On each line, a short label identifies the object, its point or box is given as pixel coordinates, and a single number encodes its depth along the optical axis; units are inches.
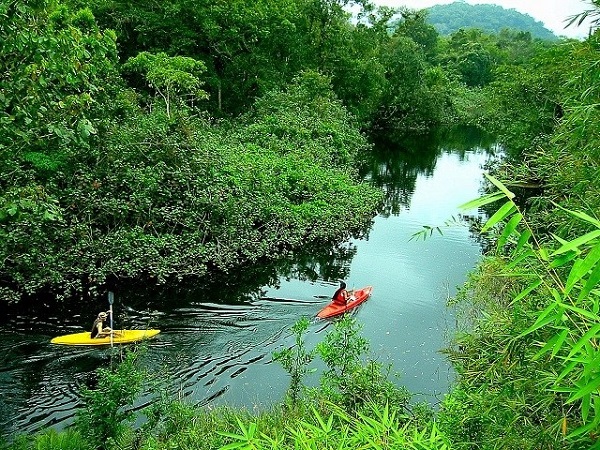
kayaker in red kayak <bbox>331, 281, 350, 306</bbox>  447.8
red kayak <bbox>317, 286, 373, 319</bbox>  442.5
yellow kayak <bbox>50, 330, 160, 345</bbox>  370.0
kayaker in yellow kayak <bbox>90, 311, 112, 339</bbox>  368.8
